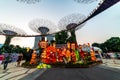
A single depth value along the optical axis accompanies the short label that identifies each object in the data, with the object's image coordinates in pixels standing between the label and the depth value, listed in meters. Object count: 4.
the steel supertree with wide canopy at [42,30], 37.70
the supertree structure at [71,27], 36.09
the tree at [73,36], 44.35
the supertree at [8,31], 46.52
